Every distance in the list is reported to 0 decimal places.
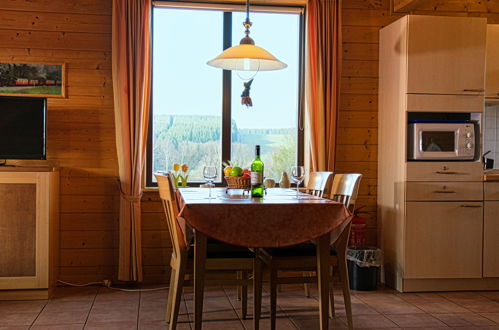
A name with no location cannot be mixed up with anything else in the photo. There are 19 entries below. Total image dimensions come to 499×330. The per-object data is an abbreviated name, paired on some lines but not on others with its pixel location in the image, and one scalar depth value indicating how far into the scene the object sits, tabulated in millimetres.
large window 4773
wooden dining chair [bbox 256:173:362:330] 3109
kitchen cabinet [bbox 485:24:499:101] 4629
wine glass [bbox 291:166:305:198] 3496
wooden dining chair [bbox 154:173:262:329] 3064
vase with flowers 4574
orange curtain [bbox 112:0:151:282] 4473
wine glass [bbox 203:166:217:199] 3555
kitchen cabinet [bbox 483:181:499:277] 4410
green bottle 3307
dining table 2828
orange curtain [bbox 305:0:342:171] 4711
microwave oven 4359
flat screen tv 4242
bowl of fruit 3842
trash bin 4391
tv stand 4016
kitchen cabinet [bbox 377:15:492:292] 4352
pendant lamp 3355
